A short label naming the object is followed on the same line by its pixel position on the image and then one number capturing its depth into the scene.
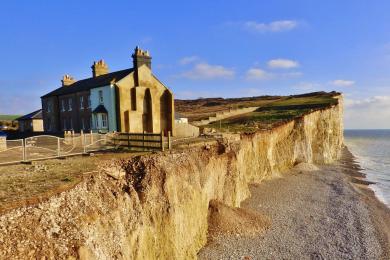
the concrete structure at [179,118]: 51.83
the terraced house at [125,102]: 33.03
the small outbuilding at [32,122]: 48.91
